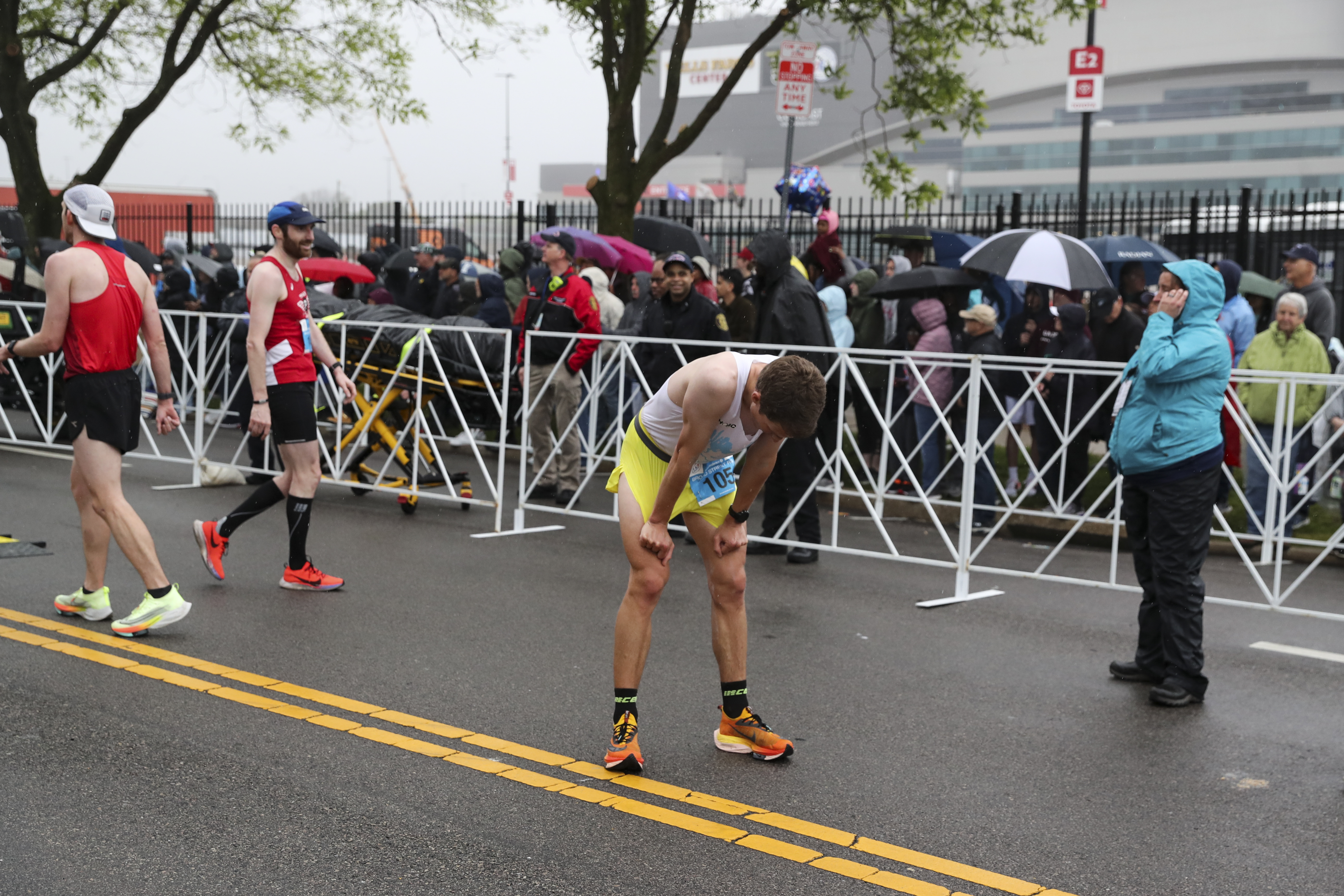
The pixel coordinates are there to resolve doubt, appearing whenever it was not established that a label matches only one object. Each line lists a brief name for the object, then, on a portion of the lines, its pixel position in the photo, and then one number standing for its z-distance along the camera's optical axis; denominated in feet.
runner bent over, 14.24
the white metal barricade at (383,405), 32.96
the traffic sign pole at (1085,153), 60.18
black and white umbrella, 35.68
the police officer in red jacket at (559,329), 35.37
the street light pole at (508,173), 201.98
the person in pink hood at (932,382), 33.60
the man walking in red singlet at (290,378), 24.00
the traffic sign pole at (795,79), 39.60
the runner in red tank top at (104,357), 20.65
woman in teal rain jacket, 19.45
